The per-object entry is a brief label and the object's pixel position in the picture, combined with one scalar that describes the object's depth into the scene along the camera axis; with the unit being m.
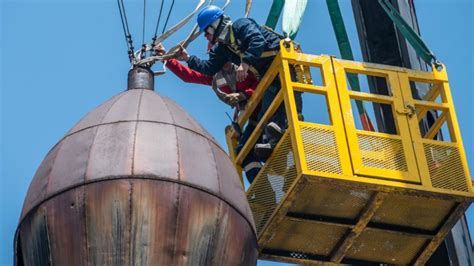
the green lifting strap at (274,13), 37.03
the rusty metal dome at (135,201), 28.00
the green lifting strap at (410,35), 34.25
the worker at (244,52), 32.81
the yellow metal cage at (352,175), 31.98
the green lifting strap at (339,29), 36.72
